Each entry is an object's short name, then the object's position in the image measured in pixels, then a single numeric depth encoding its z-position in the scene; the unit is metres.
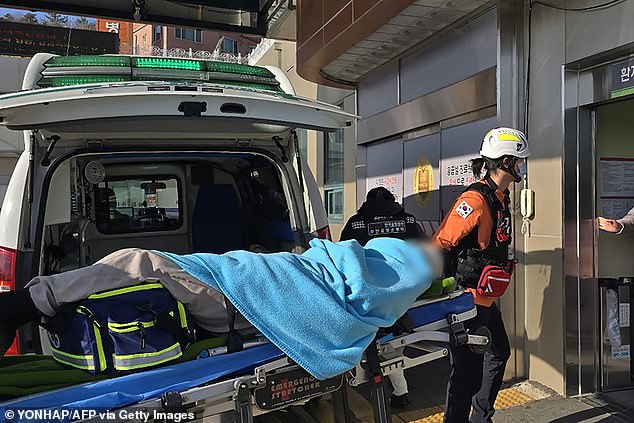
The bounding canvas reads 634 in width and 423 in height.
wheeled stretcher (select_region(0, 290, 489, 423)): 1.72
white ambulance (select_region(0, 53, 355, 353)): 2.66
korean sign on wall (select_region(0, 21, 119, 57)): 18.38
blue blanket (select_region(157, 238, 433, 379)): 1.94
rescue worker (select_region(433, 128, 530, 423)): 3.48
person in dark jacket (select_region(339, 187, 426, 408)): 4.30
